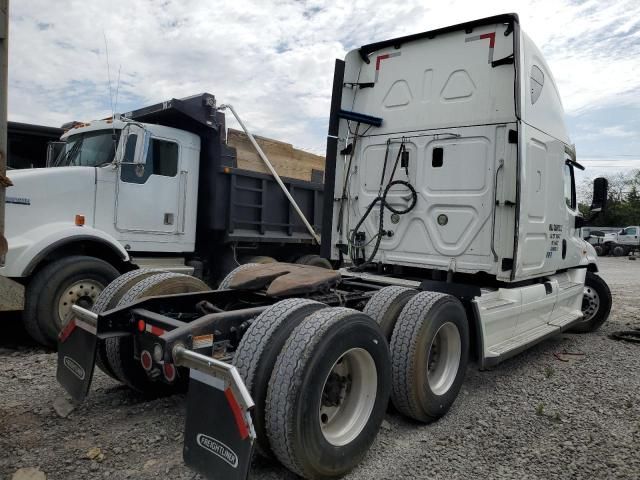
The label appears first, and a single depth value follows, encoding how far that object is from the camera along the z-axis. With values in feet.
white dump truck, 17.31
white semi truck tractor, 8.44
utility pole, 7.97
